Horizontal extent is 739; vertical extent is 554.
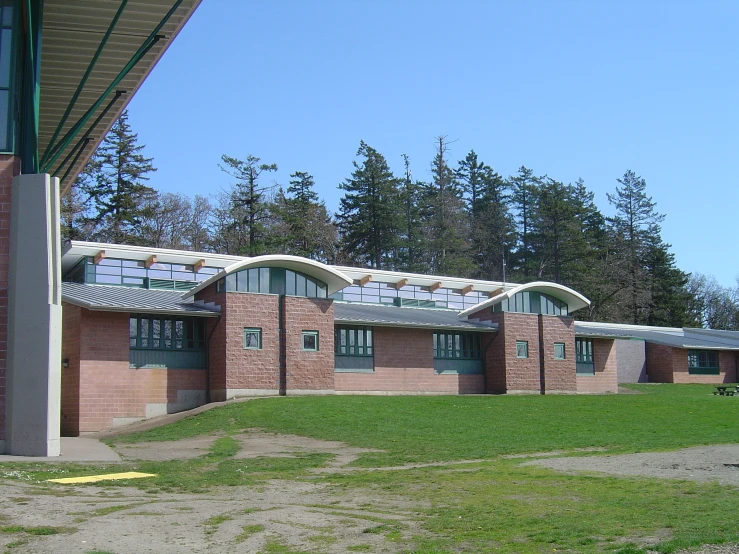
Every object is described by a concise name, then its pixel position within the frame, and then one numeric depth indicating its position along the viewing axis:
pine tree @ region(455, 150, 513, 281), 89.31
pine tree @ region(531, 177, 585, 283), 83.00
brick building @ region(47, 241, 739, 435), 30.83
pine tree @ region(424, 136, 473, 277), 78.50
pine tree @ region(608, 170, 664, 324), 85.38
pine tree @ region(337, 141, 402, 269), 75.31
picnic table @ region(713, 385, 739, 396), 45.22
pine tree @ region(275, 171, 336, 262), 69.75
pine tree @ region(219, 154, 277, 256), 69.06
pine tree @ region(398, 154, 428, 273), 76.69
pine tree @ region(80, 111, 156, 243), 62.75
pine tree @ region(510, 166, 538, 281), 86.81
